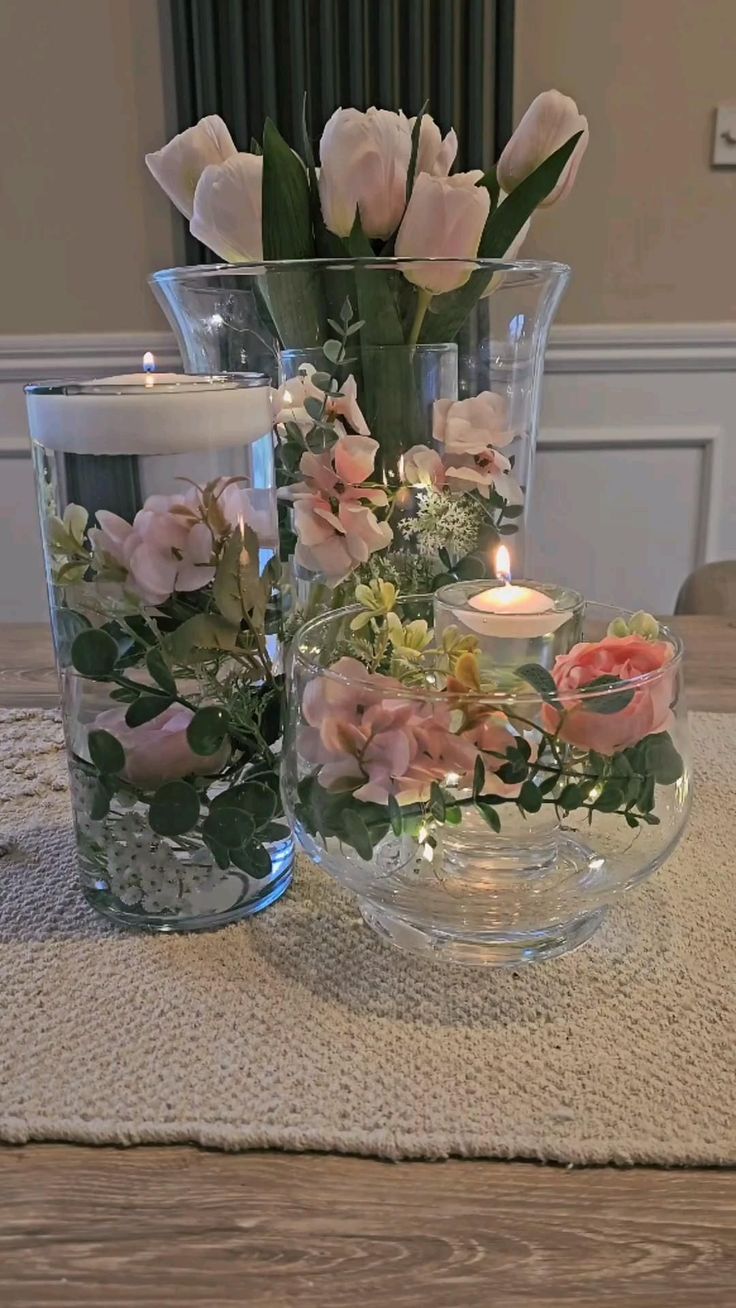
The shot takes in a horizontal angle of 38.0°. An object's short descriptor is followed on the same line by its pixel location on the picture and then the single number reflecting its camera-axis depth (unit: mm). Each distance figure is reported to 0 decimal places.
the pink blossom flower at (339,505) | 562
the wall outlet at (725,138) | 1822
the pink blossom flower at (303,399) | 579
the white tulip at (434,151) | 614
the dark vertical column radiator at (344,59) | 1760
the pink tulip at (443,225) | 559
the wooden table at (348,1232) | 334
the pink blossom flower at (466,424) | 610
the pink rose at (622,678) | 426
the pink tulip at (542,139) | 618
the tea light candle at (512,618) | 541
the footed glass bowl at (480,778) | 424
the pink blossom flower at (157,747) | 508
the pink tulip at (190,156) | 633
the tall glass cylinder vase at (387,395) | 571
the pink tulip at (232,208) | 607
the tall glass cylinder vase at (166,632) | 483
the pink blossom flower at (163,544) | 478
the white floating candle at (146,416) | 477
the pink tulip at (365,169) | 563
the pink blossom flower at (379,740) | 422
